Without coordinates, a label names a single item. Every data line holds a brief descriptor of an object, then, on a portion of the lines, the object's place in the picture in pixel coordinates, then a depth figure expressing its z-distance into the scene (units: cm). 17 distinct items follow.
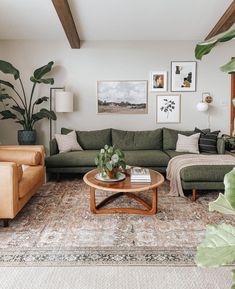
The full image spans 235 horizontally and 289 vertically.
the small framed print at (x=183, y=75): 501
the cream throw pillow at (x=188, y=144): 438
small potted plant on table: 281
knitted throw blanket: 340
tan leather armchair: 247
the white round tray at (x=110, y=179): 284
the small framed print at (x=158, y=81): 503
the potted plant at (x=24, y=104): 448
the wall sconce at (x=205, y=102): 489
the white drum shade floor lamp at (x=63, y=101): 461
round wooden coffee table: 265
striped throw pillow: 435
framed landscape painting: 506
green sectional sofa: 324
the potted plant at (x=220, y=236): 54
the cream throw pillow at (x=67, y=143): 446
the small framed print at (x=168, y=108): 509
